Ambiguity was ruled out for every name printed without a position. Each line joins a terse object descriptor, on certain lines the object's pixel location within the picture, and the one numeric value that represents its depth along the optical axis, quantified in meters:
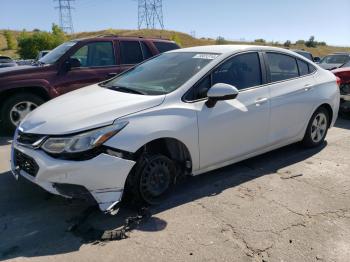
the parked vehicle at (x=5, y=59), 21.21
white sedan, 3.37
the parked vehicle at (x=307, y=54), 14.91
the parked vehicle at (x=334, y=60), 14.96
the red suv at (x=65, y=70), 6.69
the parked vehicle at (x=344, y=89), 8.01
